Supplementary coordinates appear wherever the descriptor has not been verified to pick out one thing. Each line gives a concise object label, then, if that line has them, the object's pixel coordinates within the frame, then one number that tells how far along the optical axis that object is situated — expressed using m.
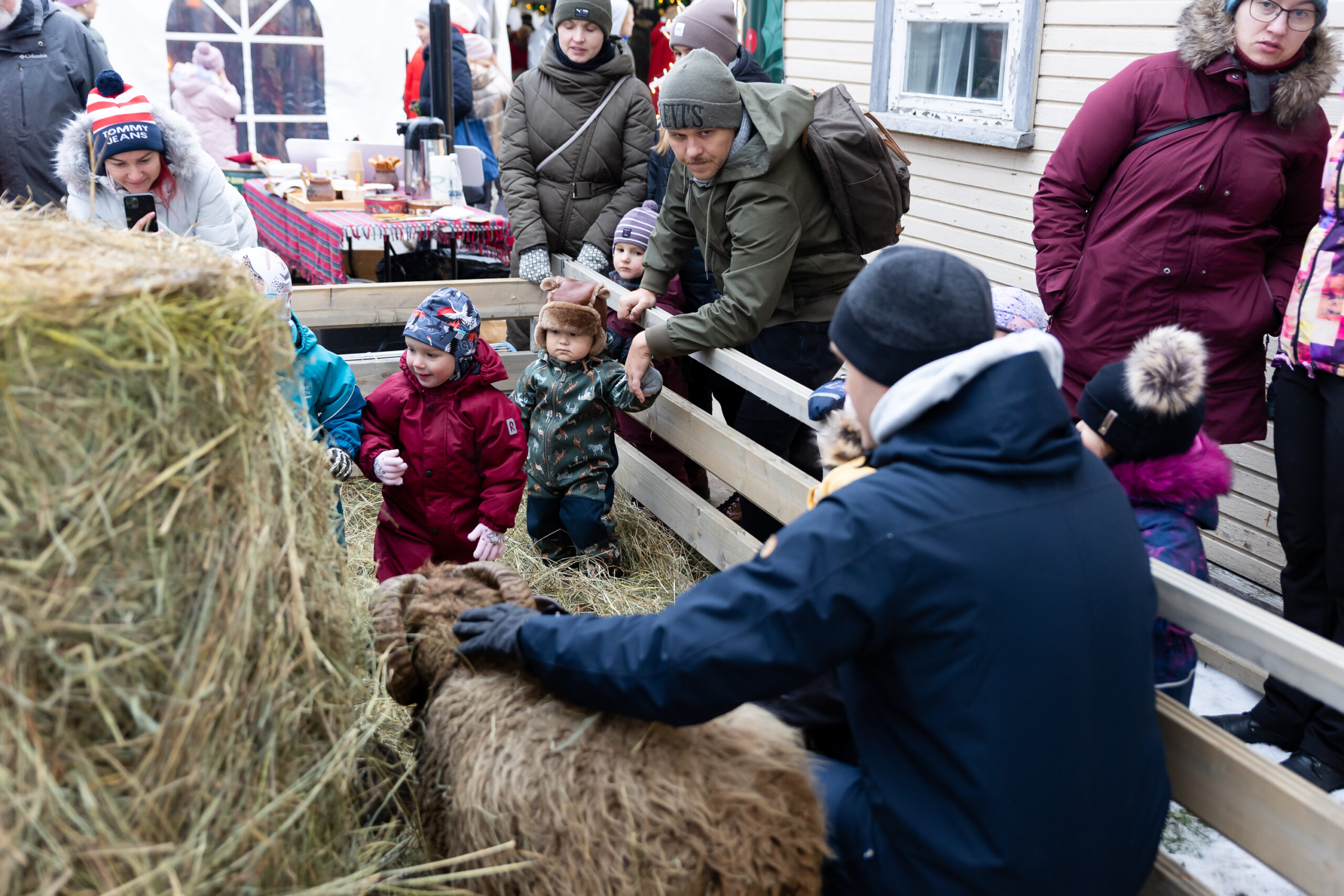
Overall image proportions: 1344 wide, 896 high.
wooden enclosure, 1.70
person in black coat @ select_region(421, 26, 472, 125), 8.82
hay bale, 1.33
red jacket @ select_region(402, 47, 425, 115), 10.05
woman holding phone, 4.04
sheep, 1.62
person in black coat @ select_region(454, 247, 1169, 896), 1.58
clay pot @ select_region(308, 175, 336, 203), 6.70
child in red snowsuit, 3.68
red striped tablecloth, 5.84
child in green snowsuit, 3.98
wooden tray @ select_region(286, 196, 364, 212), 6.45
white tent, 10.23
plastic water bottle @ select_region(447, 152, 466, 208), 6.90
